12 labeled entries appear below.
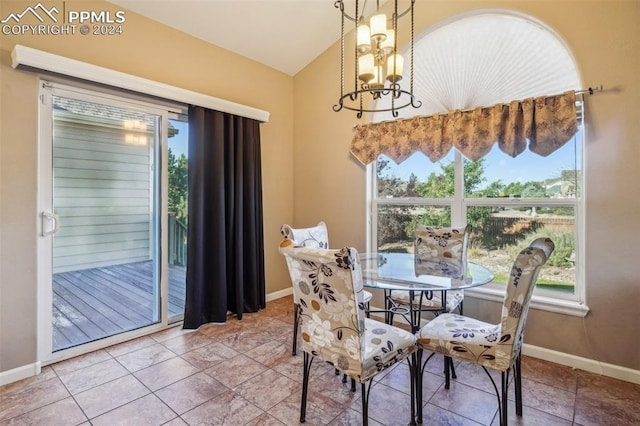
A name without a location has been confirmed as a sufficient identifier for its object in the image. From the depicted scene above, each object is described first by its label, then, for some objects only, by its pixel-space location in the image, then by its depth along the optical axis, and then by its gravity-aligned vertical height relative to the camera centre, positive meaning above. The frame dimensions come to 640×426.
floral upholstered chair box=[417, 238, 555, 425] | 1.44 -0.67
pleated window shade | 2.45 +1.25
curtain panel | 2.95 -0.08
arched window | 2.44 +0.37
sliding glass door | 2.38 -0.09
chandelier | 1.75 +0.90
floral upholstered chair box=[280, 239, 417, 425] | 1.38 -0.53
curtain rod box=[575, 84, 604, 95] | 2.19 +0.84
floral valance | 2.32 +0.67
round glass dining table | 1.86 -0.43
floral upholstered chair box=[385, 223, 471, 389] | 2.33 -0.40
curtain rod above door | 2.04 +1.00
